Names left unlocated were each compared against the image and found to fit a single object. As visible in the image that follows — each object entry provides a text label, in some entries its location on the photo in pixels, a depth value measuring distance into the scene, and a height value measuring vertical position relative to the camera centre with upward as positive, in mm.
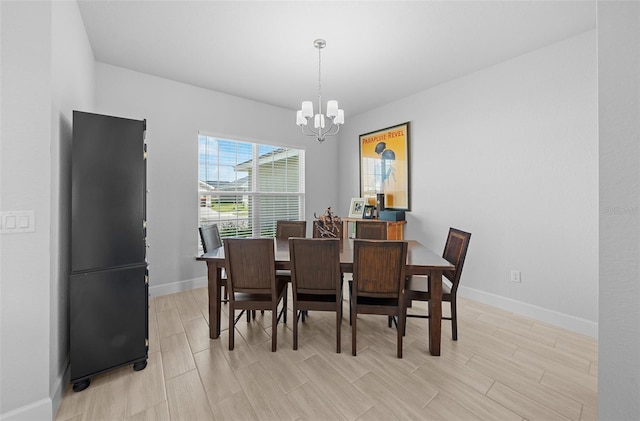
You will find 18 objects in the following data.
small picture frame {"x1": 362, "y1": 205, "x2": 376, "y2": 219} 4242 -11
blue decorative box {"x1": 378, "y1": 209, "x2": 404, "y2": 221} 3875 -54
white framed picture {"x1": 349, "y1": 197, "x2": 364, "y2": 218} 4508 +72
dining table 2062 -470
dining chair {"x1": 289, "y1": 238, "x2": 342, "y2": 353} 2045 -499
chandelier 2604 +996
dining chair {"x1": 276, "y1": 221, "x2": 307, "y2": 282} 3525 -235
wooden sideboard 3786 -264
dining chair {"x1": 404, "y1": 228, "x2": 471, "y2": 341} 2215 -652
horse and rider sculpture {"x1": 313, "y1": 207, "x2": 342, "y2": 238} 2883 -162
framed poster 4023 +734
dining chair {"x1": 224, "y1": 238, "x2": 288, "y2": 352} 2119 -512
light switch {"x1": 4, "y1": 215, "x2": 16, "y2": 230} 1351 -57
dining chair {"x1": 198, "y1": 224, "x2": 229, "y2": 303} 2638 -297
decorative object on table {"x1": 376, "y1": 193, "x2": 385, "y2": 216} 4176 +145
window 3809 +400
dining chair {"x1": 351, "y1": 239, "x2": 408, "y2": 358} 1965 -502
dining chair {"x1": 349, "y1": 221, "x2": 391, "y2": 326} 3308 -235
